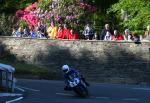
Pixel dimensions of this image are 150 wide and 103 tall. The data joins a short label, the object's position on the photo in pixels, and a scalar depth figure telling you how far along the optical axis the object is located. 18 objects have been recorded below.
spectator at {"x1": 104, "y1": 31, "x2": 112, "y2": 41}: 39.28
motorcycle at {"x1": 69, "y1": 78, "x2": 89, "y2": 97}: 28.83
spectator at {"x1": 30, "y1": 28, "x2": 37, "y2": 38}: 40.65
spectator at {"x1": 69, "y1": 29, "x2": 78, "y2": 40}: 40.18
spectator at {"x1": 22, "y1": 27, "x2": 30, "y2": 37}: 41.50
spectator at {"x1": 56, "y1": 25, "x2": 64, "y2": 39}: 40.02
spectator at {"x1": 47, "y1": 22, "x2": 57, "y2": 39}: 40.17
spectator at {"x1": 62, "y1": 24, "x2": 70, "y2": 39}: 40.04
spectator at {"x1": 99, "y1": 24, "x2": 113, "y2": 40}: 39.08
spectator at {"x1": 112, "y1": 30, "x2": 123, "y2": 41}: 39.50
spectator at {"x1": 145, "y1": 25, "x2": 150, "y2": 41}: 37.34
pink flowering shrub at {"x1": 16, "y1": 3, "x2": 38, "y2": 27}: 45.45
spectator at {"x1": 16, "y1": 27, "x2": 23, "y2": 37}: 41.09
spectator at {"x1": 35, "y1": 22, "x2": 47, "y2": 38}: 40.72
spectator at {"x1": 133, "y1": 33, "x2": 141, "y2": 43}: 37.62
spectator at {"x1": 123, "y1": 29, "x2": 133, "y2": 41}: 39.03
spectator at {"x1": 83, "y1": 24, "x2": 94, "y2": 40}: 39.94
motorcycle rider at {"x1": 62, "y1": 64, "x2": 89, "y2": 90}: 29.56
